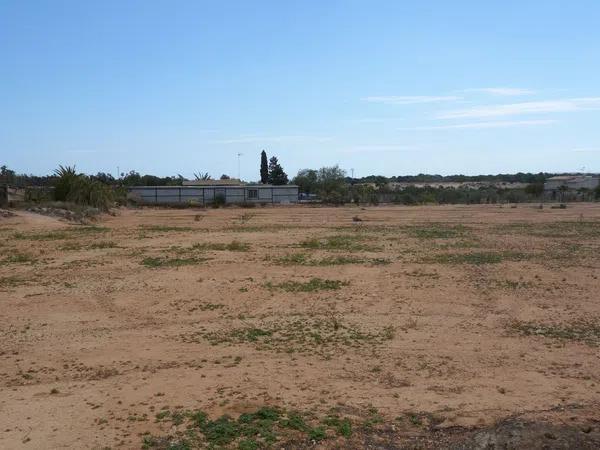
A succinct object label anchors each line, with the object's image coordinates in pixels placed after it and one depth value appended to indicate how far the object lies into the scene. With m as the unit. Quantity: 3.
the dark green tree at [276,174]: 109.19
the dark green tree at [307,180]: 106.86
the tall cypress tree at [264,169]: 110.06
